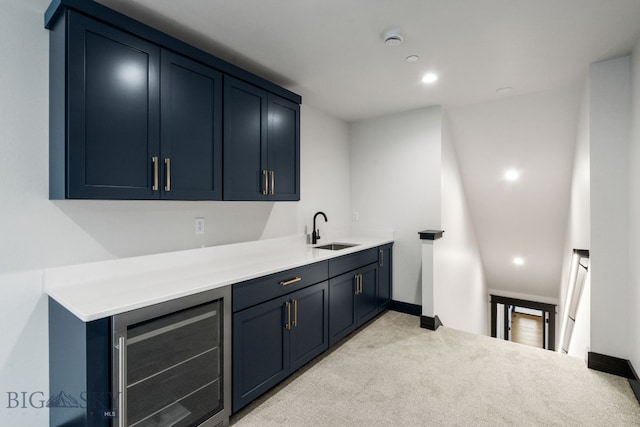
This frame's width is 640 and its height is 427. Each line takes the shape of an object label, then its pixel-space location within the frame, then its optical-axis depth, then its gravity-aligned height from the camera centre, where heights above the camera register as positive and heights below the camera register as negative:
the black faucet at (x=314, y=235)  3.48 -0.25
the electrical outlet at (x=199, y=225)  2.41 -0.10
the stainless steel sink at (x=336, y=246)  3.45 -0.37
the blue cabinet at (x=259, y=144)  2.26 +0.54
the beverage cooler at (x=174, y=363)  1.41 -0.76
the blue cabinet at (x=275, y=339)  1.90 -0.88
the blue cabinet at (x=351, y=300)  2.76 -0.85
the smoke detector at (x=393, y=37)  2.03 +1.15
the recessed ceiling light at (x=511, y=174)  3.82 +0.47
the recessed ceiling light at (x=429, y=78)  2.71 +1.18
